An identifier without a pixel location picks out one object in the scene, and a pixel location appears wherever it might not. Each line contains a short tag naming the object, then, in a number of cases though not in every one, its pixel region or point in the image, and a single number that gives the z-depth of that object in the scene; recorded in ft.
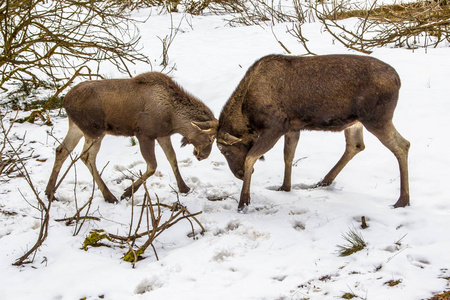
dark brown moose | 36.24
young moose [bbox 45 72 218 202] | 41.91
